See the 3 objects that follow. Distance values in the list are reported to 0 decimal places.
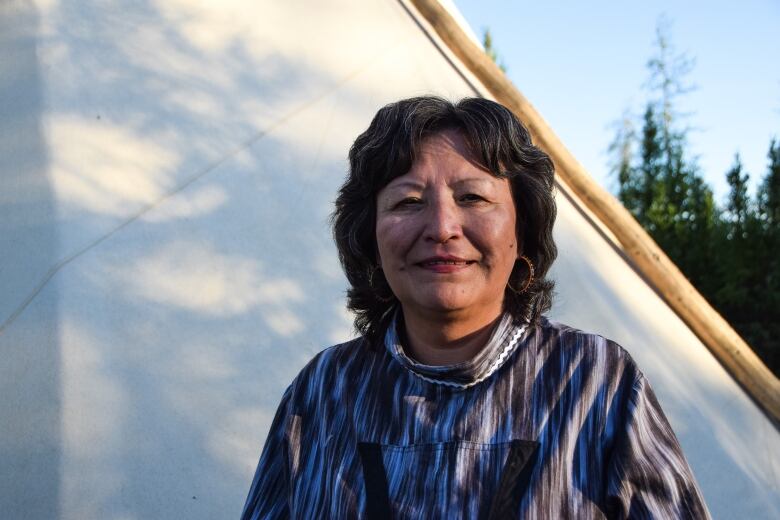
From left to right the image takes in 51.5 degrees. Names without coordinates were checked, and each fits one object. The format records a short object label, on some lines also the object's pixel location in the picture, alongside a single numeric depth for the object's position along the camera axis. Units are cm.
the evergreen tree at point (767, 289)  707
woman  150
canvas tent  263
